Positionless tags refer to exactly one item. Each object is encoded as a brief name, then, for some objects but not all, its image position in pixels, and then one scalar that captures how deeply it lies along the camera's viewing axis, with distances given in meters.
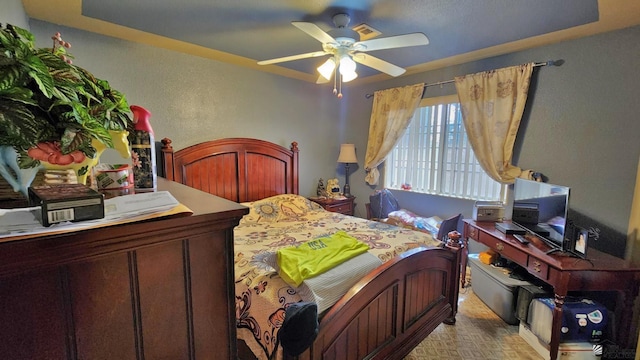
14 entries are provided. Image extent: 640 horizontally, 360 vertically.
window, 3.07
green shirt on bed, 1.41
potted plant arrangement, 0.46
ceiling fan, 1.77
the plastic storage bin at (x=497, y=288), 2.24
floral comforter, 1.33
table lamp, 3.96
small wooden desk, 1.75
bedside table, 3.70
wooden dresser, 0.42
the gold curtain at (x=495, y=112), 2.58
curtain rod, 2.35
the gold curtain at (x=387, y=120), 3.40
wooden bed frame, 1.36
